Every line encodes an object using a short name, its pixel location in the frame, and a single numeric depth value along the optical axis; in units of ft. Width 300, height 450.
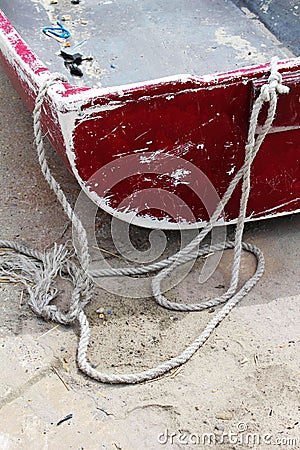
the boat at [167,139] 12.65
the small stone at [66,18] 21.55
